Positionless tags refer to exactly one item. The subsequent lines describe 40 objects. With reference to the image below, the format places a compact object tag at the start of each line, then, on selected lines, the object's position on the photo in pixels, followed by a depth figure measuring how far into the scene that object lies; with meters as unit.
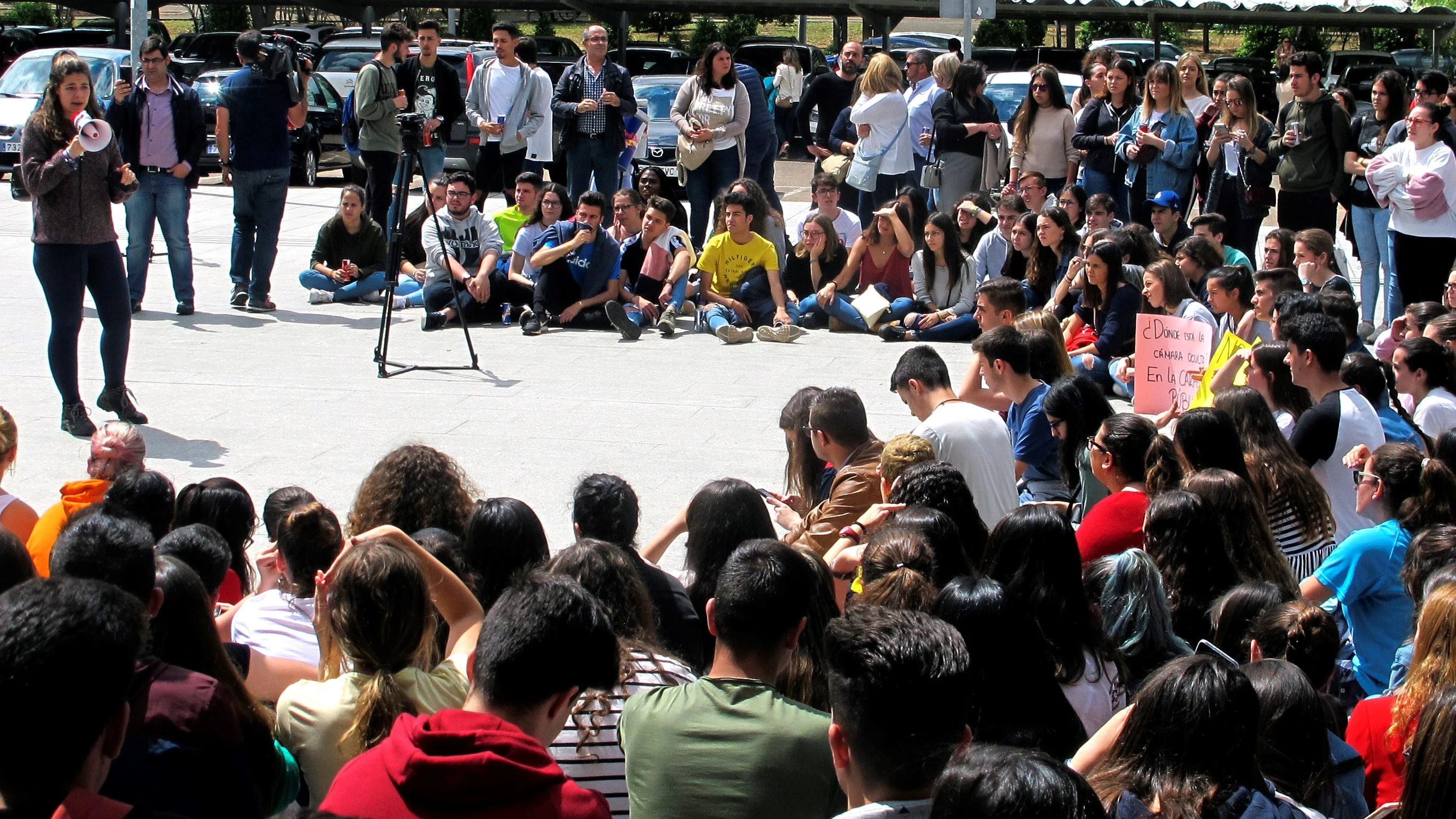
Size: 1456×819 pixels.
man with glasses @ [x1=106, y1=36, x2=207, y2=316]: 10.62
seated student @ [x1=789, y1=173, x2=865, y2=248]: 11.47
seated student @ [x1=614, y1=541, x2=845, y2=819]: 2.91
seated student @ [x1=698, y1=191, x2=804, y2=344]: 10.74
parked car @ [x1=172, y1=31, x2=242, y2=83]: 26.64
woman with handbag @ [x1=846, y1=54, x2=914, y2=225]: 12.17
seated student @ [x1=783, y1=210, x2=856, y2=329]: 10.96
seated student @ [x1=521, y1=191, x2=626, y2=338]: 10.70
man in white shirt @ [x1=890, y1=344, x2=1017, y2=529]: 5.50
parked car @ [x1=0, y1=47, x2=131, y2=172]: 19.45
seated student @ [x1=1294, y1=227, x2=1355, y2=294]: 8.75
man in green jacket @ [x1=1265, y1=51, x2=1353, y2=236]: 10.61
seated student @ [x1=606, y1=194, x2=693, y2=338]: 10.88
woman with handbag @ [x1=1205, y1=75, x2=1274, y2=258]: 11.10
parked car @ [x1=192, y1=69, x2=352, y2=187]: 19.58
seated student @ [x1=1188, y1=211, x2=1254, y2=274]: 9.73
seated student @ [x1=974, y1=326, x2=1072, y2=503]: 6.26
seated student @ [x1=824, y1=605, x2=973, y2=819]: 2.54
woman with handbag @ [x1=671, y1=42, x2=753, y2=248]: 12.31
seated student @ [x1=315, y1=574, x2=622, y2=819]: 2.46
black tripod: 9.20
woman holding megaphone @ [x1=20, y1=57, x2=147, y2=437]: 7.61
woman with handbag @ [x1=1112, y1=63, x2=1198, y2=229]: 11.19
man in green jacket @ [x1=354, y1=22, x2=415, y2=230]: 12.41
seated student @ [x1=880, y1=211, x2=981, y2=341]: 10.38
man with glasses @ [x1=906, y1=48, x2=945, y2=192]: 12.40
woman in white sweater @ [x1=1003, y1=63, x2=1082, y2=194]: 11.80
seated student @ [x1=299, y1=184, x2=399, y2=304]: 11.64
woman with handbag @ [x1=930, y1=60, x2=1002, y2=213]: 12.20
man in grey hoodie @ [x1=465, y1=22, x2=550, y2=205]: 12.67
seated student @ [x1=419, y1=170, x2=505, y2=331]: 10.76
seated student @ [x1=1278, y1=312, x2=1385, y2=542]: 5.63
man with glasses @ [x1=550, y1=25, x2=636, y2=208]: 12.43
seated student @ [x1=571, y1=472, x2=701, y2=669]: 4.16
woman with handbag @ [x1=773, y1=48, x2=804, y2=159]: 18.98
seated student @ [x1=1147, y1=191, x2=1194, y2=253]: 10.50
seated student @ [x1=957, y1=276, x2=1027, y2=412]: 8.04
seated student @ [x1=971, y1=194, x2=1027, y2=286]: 10.62
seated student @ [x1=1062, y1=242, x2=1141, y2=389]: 8.95
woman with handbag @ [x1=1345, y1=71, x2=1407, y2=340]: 10.30
